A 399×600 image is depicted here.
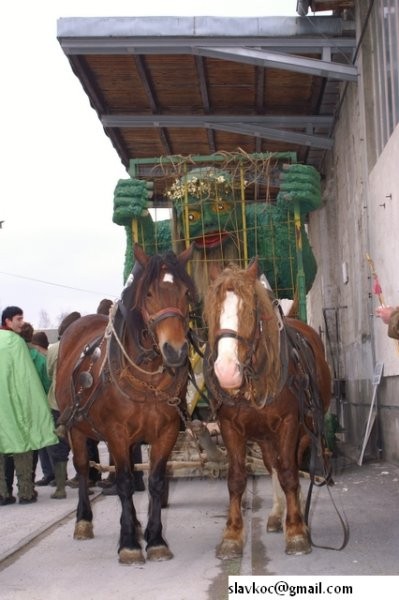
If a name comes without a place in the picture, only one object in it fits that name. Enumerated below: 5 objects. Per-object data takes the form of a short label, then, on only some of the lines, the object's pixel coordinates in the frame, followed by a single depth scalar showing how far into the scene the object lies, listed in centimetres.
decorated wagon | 877
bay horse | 525
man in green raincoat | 820
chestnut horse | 509
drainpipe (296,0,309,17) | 1061
